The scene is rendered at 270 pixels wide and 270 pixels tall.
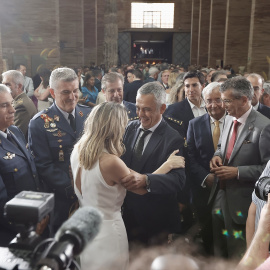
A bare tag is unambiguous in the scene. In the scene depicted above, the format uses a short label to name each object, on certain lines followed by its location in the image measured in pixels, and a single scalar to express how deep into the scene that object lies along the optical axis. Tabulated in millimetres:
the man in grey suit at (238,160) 2908
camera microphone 791
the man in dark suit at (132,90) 6748
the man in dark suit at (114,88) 3979
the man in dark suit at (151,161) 2781
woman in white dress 2287
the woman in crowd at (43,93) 5871
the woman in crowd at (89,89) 7180
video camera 807
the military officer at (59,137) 3004
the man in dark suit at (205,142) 3549
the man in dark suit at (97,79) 8430
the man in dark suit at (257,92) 4051
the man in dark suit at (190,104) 4161
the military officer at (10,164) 2474
